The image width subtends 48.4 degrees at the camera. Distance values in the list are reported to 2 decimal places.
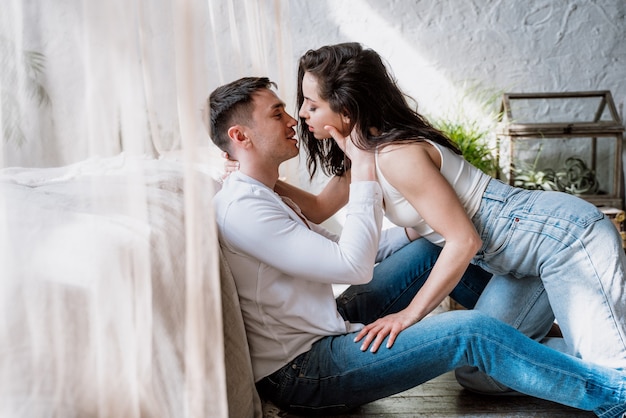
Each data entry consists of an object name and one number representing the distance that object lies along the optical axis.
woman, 1.71
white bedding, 1.04
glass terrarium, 3.62
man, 1.59
